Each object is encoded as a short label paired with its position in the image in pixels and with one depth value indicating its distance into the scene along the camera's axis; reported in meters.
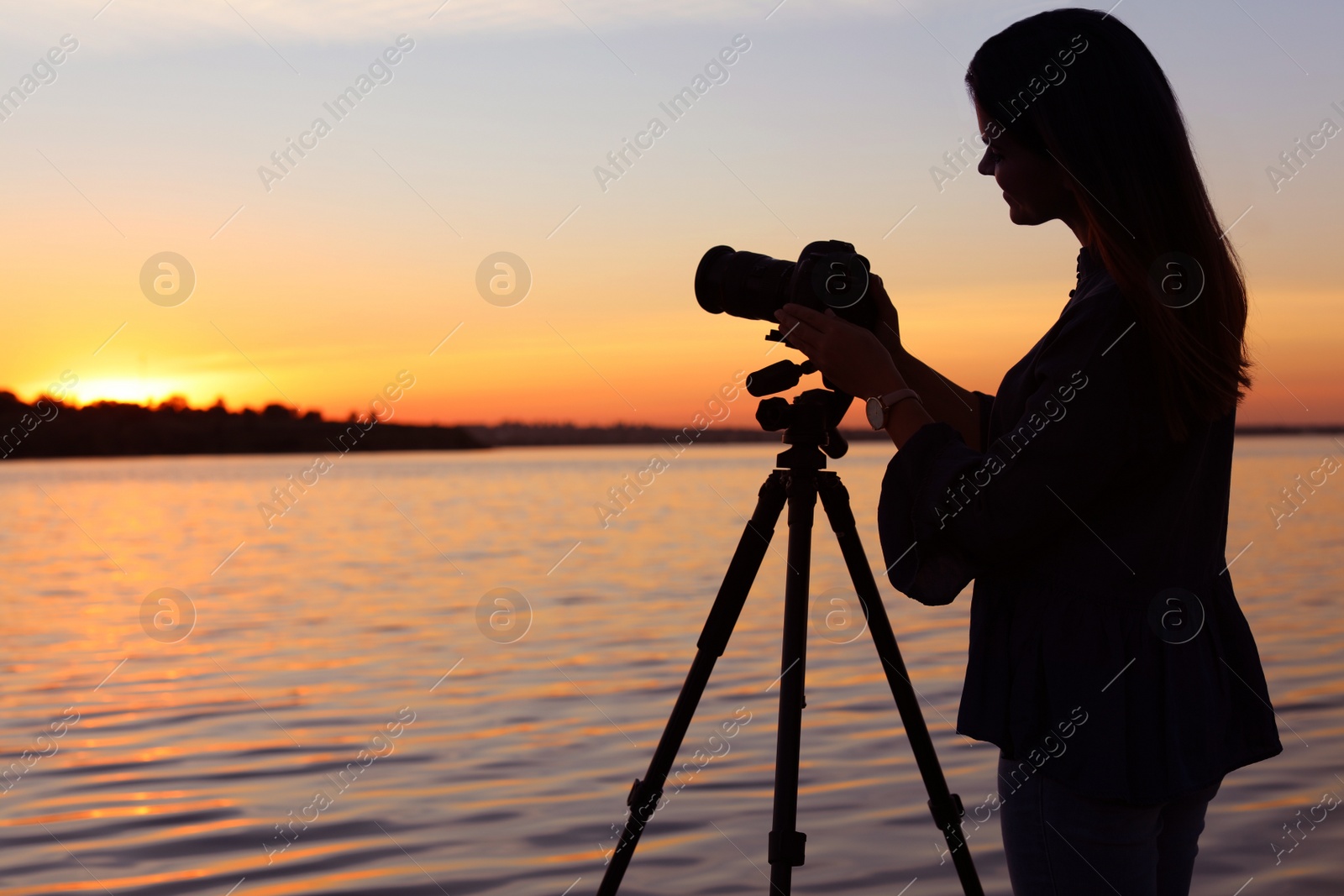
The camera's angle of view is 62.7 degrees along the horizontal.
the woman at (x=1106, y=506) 1.35
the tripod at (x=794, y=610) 2.01
